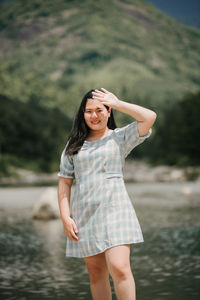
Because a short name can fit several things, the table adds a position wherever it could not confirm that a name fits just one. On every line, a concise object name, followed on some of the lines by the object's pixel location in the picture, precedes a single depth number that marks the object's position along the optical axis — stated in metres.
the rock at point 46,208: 14.06
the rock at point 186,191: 26.03
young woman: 3.56
